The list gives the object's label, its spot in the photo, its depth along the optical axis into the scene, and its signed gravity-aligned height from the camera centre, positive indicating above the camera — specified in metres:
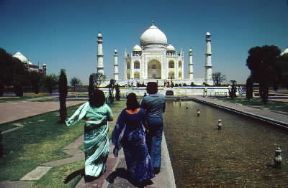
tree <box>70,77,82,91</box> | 79.19 +0.84
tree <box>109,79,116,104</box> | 27.95 -1.07
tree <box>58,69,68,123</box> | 14.66 -0.35
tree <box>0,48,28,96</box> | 47.53 +2.00
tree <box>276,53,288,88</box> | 38.11 +2.20
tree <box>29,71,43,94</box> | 48.76 +0.85
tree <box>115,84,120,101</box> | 32.84 -0.89
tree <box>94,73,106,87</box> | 54.22 +1.30
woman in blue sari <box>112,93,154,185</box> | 5.73 -0.93
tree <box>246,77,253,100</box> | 31.45 -0.42
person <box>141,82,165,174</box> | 6.41 -0.65
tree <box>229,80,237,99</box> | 33.50 -0.74
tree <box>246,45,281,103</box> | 59.76 +5.15
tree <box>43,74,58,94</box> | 52.78 +0.68
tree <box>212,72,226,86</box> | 69.75 +1.41
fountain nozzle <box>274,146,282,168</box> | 7.25 -1.57
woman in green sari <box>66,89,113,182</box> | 5.92 -0.80
